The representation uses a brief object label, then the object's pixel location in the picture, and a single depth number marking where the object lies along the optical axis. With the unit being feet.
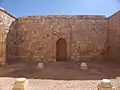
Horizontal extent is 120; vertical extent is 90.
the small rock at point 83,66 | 19.28
